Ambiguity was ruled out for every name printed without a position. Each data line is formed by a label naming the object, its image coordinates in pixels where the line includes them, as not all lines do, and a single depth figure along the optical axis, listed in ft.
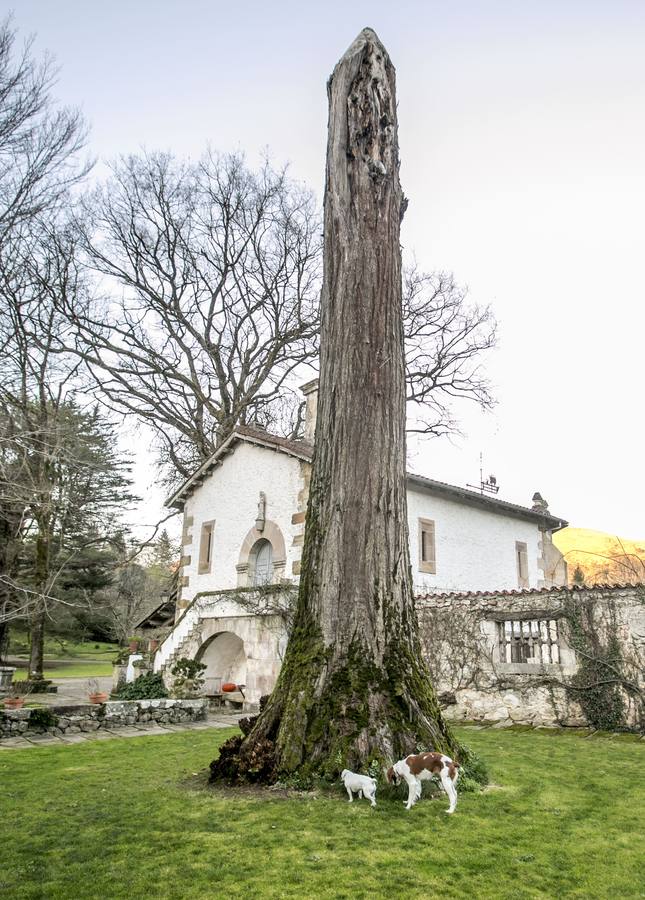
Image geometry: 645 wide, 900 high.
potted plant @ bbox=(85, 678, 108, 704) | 37.78
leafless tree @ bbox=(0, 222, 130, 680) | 32.12
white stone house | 48.37
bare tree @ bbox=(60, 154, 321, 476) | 69.31
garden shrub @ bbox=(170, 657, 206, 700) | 44.37
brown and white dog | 15.85
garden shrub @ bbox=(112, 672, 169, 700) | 49.60
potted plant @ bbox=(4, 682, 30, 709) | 55.98
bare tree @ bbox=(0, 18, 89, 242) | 29.91
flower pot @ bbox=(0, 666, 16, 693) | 58.28
